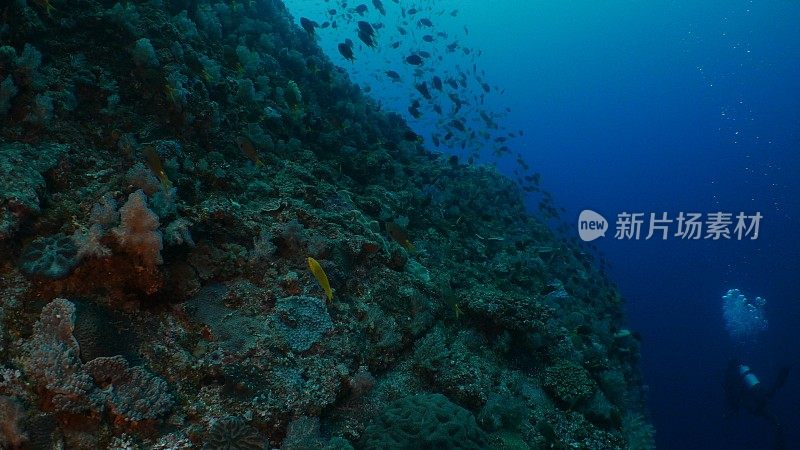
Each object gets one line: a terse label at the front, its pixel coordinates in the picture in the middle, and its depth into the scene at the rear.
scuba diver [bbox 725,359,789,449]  17.42
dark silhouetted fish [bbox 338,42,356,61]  8.95
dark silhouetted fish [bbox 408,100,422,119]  10.79
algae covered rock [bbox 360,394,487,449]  3.55
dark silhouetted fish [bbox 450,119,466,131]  13.38
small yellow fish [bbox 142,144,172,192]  3.63
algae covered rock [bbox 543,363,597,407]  5.28
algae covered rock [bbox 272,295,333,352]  3.91
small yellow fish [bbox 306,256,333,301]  3.12
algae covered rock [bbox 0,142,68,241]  3.22
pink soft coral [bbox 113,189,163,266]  3.33
